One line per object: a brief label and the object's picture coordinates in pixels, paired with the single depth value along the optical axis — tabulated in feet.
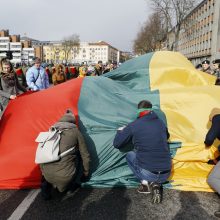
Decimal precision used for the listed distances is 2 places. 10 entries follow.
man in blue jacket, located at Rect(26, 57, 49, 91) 19.85
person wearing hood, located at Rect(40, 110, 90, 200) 9.56
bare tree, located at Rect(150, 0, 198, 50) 107.03
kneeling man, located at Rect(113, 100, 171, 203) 9.57
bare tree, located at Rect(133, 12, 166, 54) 132.79
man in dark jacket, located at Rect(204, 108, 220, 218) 9.51
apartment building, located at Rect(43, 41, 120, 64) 354.11
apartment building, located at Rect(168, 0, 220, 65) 106.23
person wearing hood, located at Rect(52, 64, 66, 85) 29.79
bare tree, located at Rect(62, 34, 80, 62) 284.45
